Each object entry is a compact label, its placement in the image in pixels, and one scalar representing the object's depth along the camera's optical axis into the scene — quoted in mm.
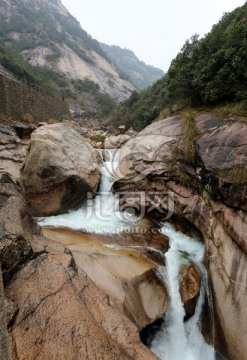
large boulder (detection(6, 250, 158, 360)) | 3193
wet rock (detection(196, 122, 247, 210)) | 5871
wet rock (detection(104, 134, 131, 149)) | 17716
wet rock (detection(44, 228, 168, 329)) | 4902
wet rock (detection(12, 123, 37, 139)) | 14989
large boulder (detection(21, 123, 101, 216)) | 8641
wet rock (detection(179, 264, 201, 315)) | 5621
